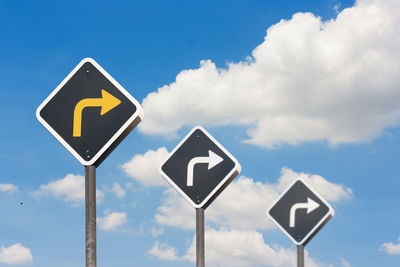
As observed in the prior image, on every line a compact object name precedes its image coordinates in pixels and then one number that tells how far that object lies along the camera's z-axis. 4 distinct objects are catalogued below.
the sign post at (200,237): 7.53
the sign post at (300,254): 10.76
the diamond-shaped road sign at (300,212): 10.65
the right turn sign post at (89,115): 5.25
